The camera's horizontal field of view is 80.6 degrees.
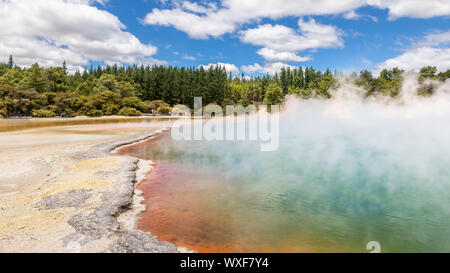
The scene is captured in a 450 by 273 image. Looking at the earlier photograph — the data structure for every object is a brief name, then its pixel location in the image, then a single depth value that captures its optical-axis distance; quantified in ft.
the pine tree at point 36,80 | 184.78
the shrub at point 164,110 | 216.95
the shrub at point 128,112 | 184.65
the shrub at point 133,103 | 197.77
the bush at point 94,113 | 169.58
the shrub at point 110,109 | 181.72
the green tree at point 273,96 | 245.24
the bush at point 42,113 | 149.61
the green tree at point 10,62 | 389.85
